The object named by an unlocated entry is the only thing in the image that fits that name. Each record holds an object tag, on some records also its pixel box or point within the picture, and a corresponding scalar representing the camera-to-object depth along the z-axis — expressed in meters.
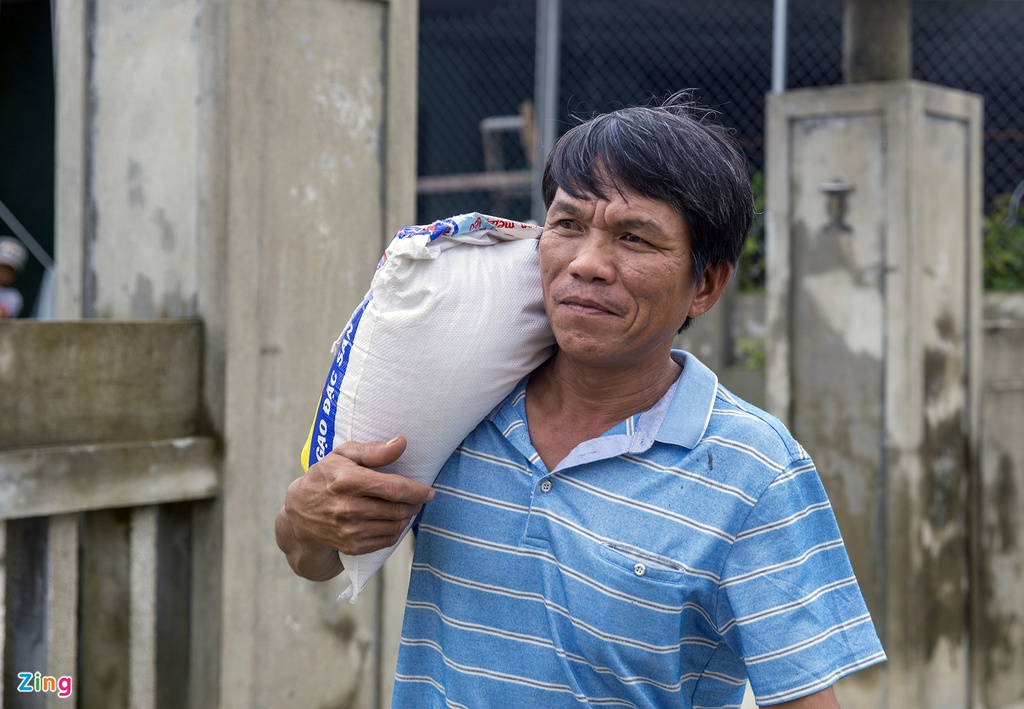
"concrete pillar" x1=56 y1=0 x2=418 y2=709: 2.75
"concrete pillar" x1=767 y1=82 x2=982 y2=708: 4.61
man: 1.49
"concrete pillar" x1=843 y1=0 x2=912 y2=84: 4.87
